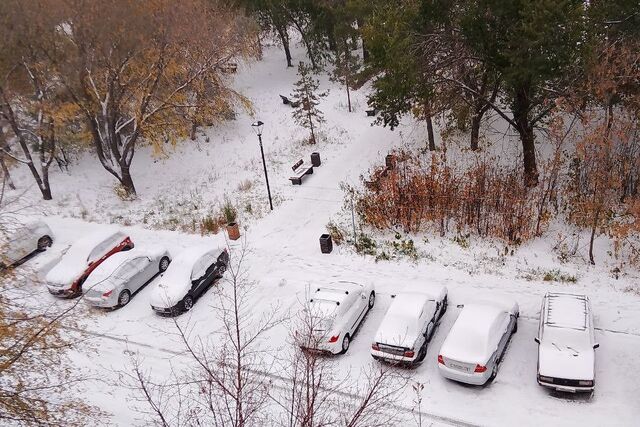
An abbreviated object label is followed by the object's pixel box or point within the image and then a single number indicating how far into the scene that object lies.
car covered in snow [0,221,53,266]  20.86
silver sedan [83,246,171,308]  18.02
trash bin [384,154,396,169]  23.97
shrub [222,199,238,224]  22.27
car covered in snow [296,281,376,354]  14.68
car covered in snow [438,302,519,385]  13.10
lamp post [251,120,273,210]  20.93
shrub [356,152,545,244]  19.41
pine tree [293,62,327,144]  29.86
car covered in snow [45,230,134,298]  19.06
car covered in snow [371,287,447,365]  13.98
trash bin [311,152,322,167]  27.23
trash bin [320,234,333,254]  19.81
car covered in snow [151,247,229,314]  17.39
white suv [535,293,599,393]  12.59
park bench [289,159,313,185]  25.56
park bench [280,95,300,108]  35.31
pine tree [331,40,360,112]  34.47
